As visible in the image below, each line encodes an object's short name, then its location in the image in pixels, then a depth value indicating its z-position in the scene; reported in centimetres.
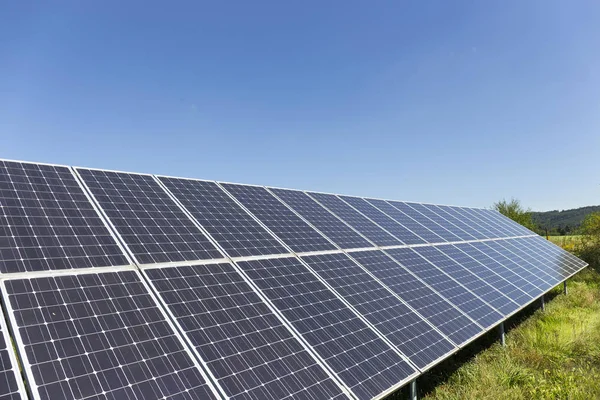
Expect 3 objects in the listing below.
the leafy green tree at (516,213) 4738
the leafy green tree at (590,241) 3384
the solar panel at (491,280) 1320
